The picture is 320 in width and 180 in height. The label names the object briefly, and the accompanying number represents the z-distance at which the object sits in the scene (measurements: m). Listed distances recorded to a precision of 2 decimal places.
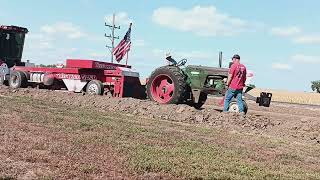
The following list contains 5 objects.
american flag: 19.78
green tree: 74.54
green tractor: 11.76
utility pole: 31.97
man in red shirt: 10.75
